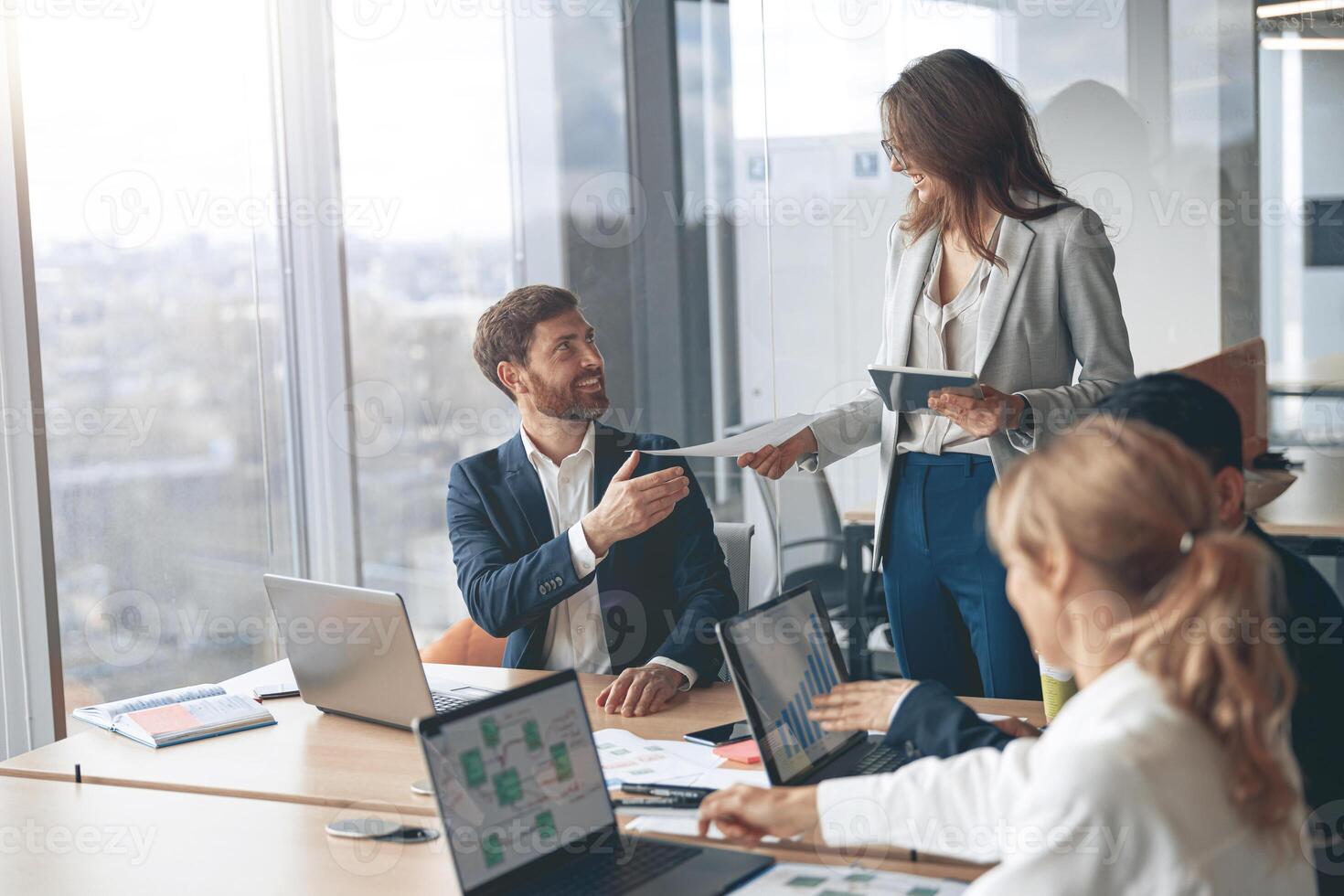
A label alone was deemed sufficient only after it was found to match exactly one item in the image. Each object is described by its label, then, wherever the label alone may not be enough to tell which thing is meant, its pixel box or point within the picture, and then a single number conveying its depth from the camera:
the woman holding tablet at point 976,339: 2.31
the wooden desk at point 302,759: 1.81
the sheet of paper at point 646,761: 1.74
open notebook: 2.10
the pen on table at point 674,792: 1.62
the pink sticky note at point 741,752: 1.79
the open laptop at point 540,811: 1.35
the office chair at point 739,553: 2.73
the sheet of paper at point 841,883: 1.35
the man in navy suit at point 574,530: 2.31
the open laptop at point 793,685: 1.62
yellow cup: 1.69
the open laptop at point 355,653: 1.97
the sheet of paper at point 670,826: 1.55
